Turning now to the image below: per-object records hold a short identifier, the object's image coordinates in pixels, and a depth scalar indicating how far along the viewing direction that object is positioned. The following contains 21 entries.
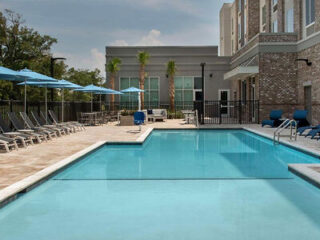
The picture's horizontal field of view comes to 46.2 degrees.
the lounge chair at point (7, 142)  10.02
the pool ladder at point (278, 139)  12.93
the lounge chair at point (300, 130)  14.58
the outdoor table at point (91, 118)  22.66
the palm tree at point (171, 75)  32.44
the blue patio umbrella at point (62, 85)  17.12
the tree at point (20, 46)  35.84
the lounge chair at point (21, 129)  12.24
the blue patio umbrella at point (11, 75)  10.46
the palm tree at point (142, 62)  32.44
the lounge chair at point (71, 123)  17.17
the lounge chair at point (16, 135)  11.04
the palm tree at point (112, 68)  32.62
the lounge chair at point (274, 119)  19.20
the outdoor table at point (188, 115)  23.84
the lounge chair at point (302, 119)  16.41
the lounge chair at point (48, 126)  14.74
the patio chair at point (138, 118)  16.77
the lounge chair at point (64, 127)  15.89
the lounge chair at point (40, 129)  13.43
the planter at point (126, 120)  21.81
